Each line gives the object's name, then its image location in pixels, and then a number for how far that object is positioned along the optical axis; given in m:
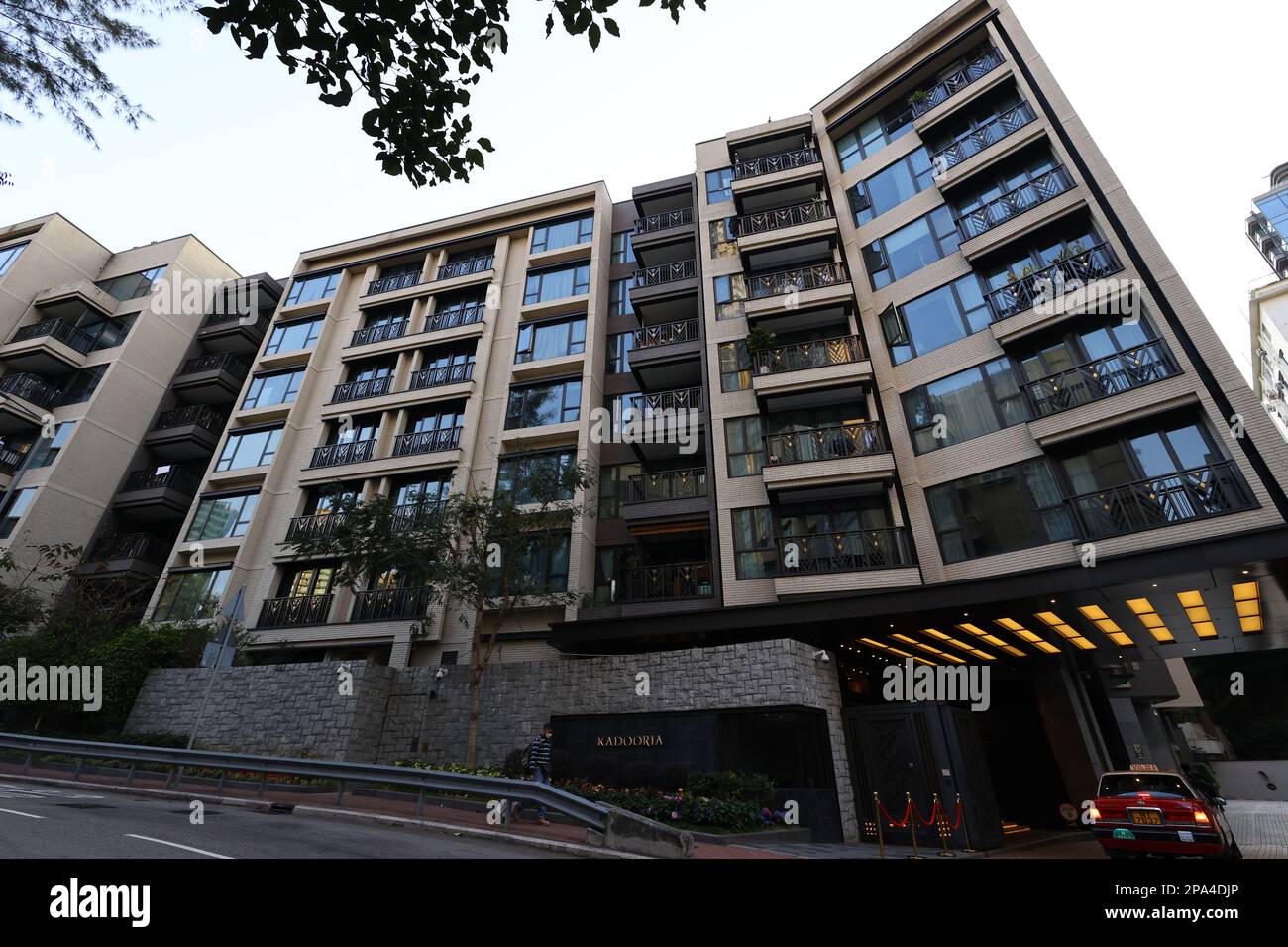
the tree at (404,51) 5.46
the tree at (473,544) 17.44
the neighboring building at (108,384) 28.50
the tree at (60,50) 6.99
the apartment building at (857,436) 14.83
